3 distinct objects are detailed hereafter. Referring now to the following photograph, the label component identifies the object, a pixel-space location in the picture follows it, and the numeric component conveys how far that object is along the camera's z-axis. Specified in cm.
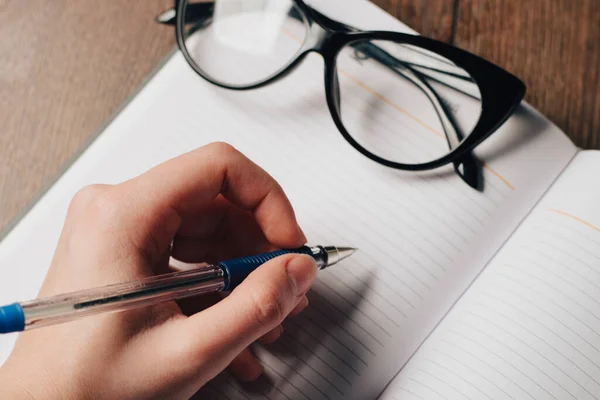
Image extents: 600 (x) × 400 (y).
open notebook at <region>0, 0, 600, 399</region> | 43
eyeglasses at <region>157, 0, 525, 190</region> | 50
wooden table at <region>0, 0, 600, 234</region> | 53
